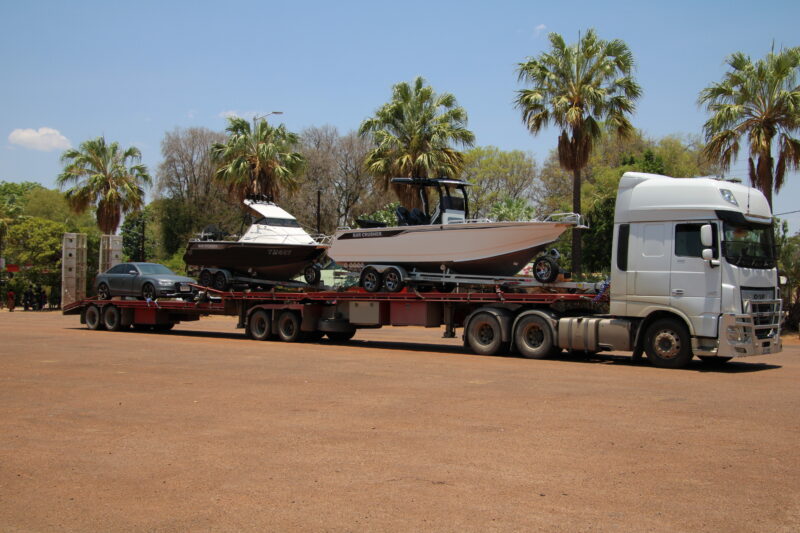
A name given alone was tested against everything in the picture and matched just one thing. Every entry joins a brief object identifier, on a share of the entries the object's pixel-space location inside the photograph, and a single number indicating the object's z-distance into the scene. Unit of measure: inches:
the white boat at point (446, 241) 670.5
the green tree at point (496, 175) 2132.1
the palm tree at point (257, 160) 1366.9
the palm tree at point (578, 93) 1152.2
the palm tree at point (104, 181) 1706.4
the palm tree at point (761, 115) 998.4
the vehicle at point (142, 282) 946.1
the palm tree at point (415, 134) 1247.5
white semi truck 544.4
